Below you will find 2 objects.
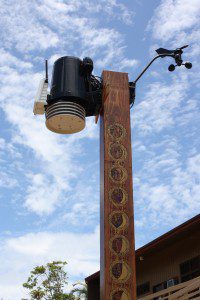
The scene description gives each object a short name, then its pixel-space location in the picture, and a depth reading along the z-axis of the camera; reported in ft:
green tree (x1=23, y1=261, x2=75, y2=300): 98.58
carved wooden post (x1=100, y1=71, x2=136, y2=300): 21.33
